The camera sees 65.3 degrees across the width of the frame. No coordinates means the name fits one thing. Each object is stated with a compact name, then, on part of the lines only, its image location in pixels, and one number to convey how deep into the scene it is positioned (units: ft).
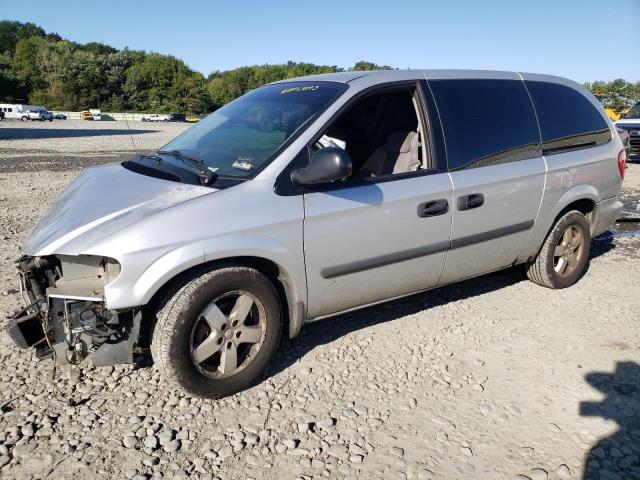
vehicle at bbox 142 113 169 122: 242.17
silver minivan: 8.79
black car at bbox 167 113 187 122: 241.88
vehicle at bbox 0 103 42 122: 188.03
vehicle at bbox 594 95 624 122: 64.03
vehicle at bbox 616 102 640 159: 45.96
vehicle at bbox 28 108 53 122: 187.11
